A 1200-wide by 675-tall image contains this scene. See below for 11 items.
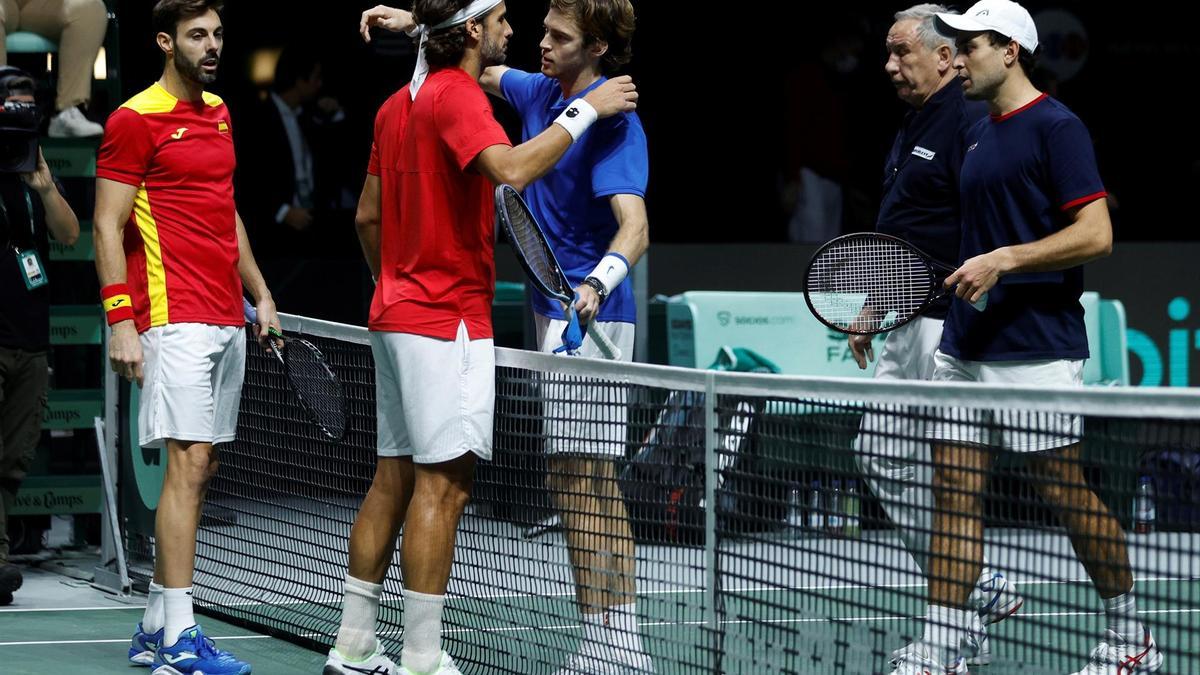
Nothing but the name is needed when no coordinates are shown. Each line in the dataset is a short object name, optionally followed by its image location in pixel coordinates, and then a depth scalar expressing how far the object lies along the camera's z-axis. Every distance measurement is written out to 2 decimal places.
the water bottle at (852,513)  8.98
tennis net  8.04
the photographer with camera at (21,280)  14.71
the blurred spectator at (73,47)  16.95
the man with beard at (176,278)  11.48
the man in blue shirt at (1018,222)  10.51
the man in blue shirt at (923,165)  12.27
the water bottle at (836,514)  9.07
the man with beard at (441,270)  10.16
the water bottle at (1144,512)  7.83
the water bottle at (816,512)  9.12
